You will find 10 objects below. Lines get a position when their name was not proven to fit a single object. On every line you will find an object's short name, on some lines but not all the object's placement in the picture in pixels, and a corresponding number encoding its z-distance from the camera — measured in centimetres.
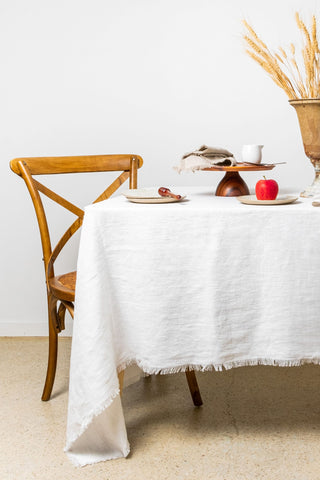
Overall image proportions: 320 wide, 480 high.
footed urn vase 154
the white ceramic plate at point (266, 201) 139
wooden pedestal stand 164
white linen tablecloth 136
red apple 142
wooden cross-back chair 176
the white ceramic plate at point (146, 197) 146
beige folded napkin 165
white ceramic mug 171
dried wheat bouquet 149
